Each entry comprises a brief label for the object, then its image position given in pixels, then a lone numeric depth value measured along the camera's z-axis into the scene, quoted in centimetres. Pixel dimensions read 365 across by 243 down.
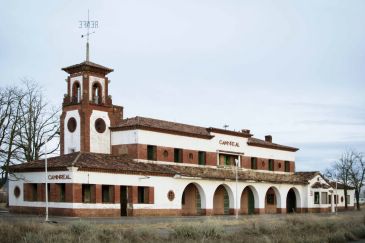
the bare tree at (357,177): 8244
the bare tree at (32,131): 5484
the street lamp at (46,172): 3829
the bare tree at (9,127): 4829
